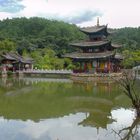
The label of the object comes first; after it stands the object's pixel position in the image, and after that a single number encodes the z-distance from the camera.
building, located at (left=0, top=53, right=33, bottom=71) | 29.06
